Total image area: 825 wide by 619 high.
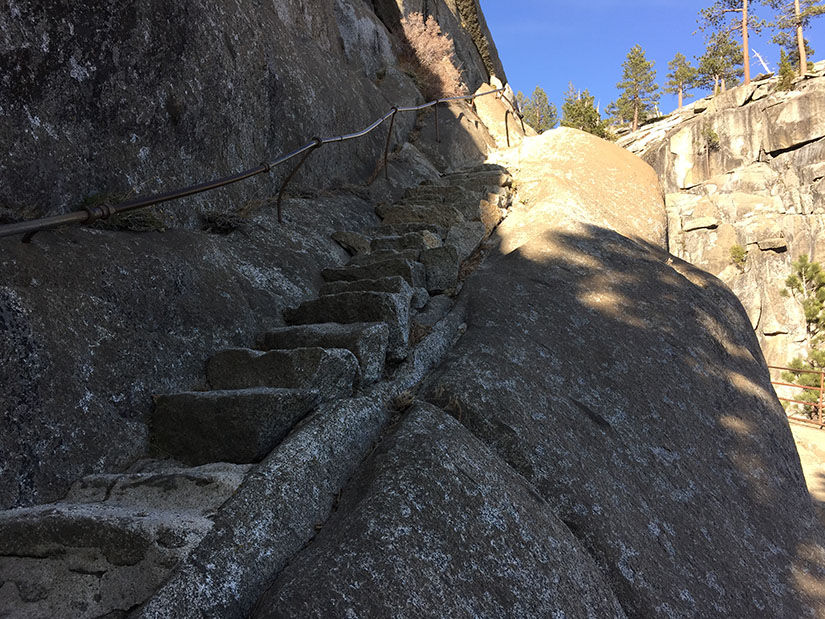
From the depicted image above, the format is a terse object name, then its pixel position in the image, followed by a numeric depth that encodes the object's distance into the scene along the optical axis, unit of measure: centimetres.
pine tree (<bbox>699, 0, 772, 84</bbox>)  3378
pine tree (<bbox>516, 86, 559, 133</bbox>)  5172
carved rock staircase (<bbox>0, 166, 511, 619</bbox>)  138
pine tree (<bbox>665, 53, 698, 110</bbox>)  4506
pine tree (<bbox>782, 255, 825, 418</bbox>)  2138
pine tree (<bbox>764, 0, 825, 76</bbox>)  3072
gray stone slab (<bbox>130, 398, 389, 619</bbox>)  132
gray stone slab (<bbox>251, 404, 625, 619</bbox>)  135
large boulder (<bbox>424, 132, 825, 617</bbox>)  207
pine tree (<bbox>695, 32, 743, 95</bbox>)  3812
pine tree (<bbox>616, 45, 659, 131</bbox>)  4744
